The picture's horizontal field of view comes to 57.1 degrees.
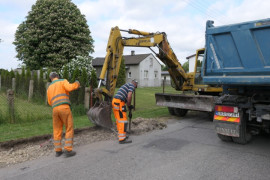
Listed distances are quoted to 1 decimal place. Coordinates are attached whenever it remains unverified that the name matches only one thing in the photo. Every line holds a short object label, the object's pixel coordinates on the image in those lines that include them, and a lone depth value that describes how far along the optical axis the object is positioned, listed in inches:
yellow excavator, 269.6
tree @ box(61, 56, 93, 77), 657.0
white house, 1444.4
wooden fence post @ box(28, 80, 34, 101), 503.2
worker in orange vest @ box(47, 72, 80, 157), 204.7
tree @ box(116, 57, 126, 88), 1163.4
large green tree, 1005.2
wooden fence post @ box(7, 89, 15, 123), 315.1
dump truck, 189.8
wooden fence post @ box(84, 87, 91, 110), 393.1
